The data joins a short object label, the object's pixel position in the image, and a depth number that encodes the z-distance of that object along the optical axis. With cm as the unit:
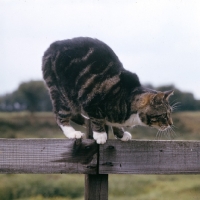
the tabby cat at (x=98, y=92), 195
